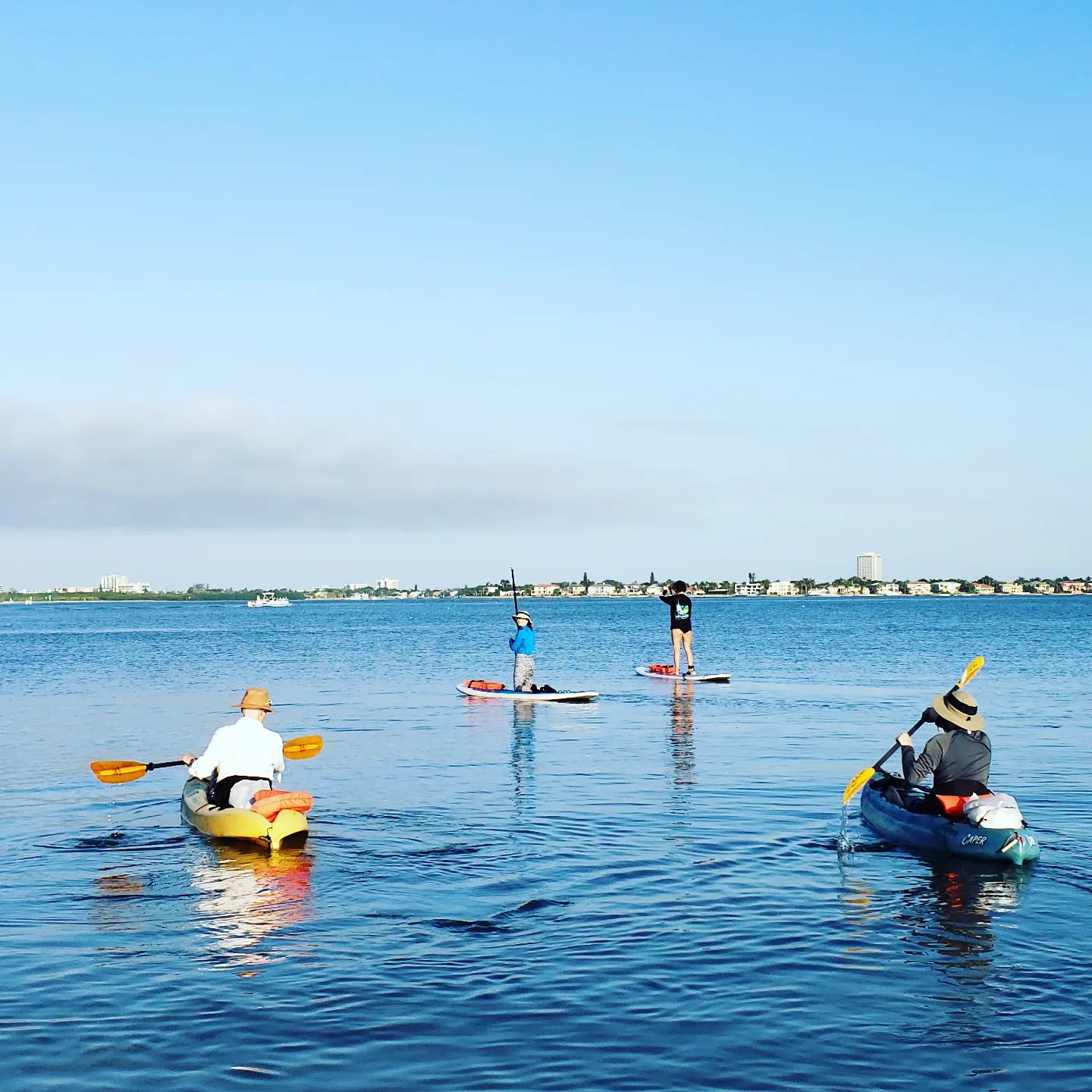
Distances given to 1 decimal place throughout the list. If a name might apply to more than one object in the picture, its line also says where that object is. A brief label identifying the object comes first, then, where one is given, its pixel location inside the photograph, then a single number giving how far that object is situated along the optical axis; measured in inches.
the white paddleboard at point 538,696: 1360.7
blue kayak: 545.6
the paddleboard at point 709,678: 1624.0
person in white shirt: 624.1
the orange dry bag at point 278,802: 605.3
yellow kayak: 593.9
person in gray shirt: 587.2
